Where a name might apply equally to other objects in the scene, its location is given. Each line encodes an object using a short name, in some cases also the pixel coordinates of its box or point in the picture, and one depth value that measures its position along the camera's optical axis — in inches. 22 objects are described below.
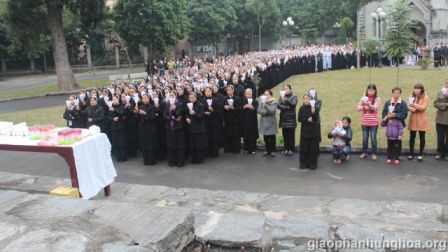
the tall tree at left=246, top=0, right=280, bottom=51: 1909.4
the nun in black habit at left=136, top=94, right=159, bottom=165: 436.5
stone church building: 1726.1
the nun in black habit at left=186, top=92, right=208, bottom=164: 425.7
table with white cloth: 313.6
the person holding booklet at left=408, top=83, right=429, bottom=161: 396.2
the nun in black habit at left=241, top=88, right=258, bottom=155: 453.7
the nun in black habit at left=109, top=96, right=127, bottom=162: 453.4
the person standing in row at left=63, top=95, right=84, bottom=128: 495.8
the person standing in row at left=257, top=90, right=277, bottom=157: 435.5
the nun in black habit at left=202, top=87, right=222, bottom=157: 446.6
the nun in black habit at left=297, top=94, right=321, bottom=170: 394.6
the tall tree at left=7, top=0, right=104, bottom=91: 983.0
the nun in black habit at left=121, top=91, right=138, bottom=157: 460.1
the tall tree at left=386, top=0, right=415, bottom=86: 673.0
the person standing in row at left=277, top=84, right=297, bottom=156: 425.4
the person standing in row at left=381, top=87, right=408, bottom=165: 390.3
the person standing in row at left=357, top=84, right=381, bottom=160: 405.1
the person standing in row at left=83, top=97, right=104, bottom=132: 466.0
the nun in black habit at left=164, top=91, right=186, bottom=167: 426.0
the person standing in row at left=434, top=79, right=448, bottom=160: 393.4
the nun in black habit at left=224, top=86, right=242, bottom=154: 455.8
